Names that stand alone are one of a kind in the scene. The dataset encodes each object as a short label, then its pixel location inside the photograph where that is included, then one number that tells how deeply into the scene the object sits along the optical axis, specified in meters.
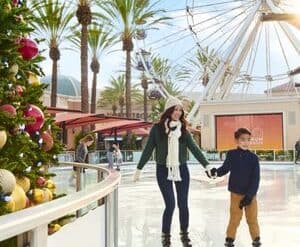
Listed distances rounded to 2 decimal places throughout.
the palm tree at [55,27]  27.39
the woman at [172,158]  4.60
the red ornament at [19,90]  2.26
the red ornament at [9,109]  2.05
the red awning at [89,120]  18.58
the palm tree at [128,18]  31.52
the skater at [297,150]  23.89
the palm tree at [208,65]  33.66
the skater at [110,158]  20.18
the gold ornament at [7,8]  2.04
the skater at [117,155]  22.14
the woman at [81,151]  13.36
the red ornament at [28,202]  2.19
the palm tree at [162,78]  37.53
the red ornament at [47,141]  2.57
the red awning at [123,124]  24.75
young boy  4.29
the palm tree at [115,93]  60.22
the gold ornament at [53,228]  1.71
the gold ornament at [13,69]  2.14
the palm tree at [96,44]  33.84
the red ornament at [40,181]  2.41
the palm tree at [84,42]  24.08
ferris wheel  31.95
